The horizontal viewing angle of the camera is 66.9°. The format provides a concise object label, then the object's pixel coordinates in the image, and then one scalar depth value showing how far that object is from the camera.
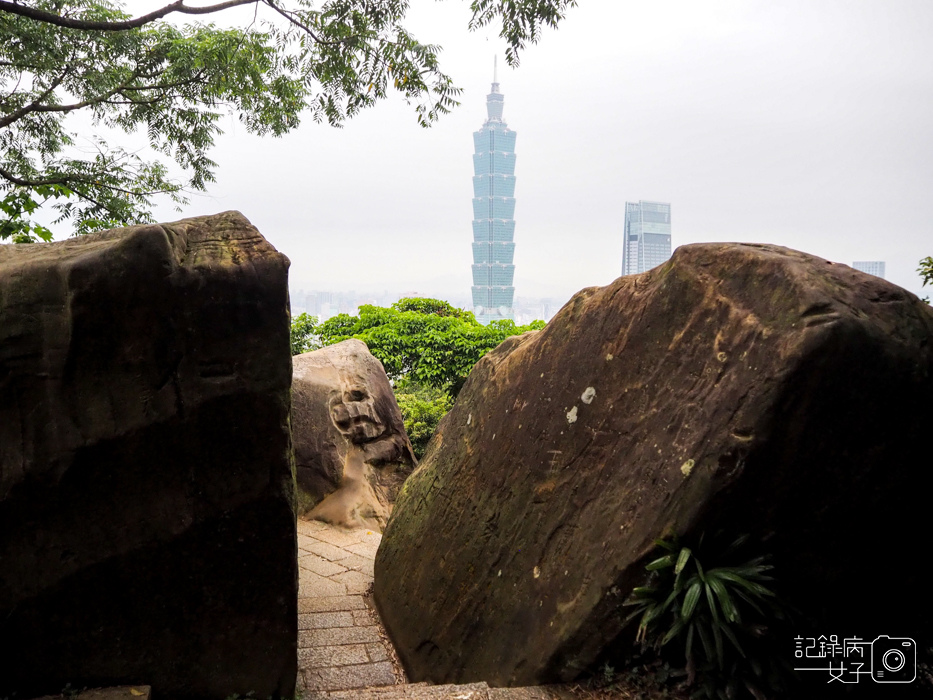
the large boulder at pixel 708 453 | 2.72
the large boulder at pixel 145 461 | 3.02
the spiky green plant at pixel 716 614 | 2.72
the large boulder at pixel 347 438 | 7.05
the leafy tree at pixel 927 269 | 4.92
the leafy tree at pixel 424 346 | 11.32
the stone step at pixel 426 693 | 3.04
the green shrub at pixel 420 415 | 10.02
